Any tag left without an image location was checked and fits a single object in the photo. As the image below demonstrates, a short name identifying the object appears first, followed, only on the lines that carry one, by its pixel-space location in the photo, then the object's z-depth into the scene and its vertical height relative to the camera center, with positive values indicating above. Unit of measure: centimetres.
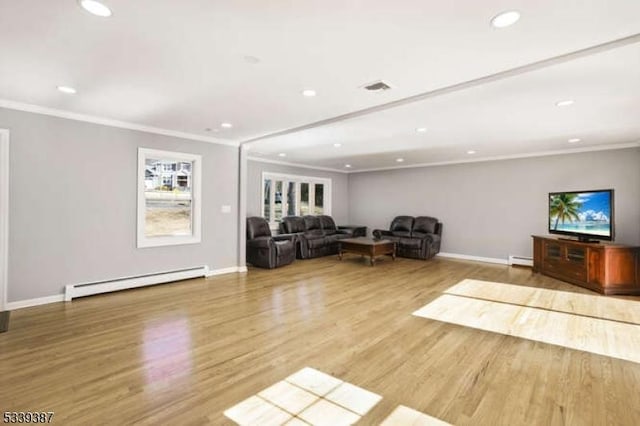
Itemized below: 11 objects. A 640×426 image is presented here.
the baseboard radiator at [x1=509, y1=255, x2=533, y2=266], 666 -92
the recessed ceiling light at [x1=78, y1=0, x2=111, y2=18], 183 +125
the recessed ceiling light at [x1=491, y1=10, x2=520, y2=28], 188 +124
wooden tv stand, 468 -75
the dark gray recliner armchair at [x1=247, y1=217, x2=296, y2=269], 621 -64
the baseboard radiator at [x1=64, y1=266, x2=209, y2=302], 412 -100
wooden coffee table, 658 -66
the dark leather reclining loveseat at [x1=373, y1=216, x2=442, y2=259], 732 -45
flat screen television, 496 +8
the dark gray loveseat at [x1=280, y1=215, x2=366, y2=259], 746 -43
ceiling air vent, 296 +128
